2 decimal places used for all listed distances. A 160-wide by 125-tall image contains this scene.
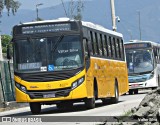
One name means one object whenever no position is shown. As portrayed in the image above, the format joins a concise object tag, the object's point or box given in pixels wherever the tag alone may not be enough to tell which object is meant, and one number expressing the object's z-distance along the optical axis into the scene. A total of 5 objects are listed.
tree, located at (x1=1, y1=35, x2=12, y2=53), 90.00
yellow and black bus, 22.97
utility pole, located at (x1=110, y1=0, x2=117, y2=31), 53.19
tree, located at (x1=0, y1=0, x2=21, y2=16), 53.46
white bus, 41.50
